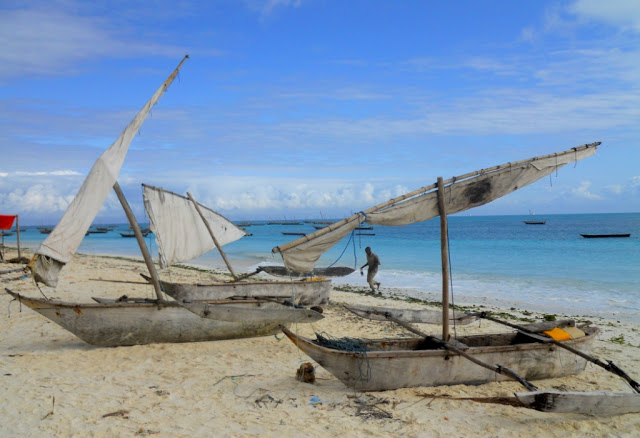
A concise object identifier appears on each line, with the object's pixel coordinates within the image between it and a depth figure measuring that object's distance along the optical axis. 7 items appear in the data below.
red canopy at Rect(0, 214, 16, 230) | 20.69
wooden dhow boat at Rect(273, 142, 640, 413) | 6.42
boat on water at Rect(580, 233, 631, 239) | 49.60
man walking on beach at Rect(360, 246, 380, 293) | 16.63
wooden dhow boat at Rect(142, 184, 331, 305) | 11.77
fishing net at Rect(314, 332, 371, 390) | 6.34
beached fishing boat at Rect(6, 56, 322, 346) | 6.39
